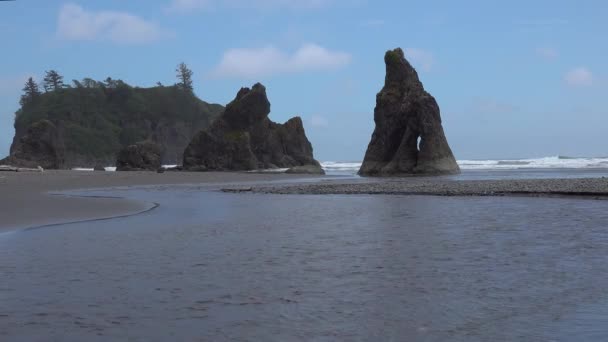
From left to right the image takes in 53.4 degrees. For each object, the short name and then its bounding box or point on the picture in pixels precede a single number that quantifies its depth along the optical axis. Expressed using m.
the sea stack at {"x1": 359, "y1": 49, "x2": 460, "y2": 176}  54.69
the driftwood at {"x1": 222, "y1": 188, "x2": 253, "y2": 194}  28.52
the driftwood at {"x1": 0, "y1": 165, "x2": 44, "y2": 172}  49.94
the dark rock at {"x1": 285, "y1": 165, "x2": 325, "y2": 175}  63.79
